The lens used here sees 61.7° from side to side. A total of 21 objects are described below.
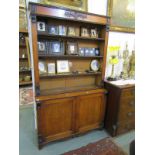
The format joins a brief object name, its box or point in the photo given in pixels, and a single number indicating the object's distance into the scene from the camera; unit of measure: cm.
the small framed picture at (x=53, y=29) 190
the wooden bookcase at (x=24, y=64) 353
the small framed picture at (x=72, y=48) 206
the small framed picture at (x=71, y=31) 203
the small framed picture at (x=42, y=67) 195
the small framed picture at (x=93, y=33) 218
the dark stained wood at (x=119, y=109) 206
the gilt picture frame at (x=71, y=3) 184
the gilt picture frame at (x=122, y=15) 230
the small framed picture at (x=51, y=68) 203
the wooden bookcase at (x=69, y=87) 174
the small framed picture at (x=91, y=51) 226
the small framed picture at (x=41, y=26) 181
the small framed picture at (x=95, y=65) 234
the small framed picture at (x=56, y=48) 196
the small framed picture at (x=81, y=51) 219
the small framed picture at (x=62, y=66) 208
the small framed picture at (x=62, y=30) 195
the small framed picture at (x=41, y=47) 188
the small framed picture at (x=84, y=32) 213
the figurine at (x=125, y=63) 262
